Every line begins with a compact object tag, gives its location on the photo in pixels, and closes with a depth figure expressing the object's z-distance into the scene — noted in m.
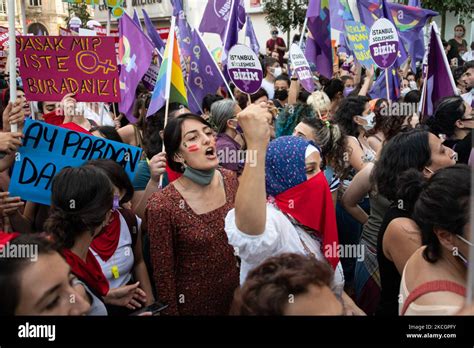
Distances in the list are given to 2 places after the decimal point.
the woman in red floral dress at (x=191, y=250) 2.70
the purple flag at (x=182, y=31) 7.57
